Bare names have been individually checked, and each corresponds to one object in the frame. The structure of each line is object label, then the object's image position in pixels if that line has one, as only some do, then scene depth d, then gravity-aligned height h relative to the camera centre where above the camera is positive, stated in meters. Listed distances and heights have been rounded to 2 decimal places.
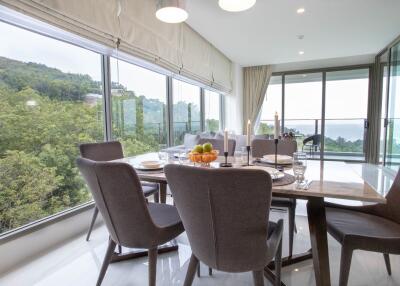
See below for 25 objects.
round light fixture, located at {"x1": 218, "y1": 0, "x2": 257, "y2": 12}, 1.81 +0.93
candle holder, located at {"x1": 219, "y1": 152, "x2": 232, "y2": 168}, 1.77 -0.27
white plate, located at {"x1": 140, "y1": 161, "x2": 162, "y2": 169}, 1.75 -0.27
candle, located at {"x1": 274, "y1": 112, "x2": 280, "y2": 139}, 1.62 +0.02
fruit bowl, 1.67 -0.20
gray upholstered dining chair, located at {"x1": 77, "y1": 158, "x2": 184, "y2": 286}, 1.18 -0.42
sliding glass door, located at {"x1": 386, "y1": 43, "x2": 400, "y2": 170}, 4.46 +0.25
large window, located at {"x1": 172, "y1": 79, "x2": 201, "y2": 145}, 4.23 +0.36
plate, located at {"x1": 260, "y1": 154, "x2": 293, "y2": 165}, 1.85 -0.25
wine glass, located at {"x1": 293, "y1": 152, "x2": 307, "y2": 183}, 1.37 -0.22
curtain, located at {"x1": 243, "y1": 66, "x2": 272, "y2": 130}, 6.50 +1.04
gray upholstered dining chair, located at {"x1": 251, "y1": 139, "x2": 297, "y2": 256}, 2.32 -0.19
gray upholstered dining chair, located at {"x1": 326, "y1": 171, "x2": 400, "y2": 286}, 1.25 -0.58
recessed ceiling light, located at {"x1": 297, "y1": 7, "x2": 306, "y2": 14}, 3.24 +1.58
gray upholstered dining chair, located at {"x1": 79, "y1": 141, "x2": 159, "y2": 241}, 2.01 -0.22
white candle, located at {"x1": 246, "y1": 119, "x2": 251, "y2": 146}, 1.60 -0.01
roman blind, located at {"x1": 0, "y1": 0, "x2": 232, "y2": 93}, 1.84 +1.01
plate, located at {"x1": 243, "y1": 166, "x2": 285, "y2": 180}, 1.43 -0.28
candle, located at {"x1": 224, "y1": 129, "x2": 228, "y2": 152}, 1.68 -0.09
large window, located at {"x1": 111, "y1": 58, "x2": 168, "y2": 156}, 2.92 +0.28
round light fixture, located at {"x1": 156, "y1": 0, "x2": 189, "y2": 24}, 2.00 +0.97
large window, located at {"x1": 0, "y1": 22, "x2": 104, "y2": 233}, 1.87 +0.07
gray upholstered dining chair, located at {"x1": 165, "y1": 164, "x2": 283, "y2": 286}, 0.93 -0.36
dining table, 1.18 -0.32
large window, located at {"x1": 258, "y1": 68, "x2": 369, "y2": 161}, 6.13 +0.49
